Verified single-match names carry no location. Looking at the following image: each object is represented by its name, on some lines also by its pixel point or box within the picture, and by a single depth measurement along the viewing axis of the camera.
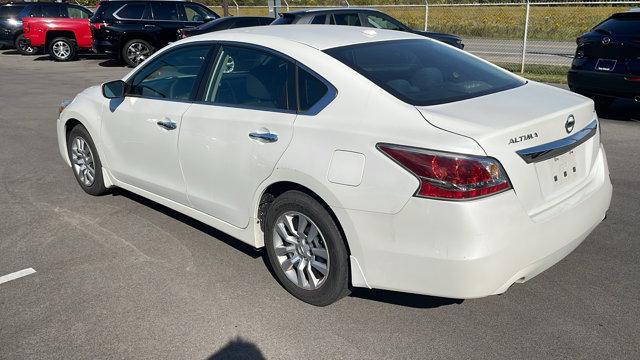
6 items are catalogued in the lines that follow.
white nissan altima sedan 2.94
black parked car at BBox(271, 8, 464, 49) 12.94
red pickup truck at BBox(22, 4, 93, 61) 19.97
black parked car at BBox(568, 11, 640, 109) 8.09
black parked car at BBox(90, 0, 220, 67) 17.64
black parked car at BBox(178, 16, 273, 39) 15.27
